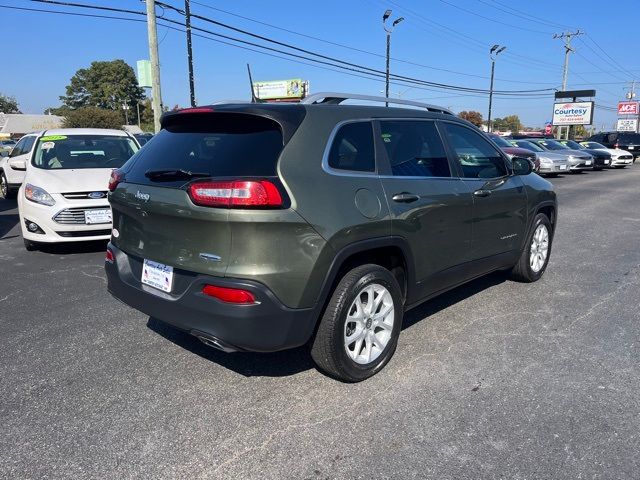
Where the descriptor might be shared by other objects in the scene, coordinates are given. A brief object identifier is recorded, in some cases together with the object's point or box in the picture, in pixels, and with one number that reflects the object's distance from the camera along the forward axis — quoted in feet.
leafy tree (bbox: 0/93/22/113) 397.60
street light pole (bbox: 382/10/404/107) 95.72
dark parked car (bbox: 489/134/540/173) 57.48
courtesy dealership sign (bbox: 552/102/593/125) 147.84
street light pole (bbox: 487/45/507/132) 144.60
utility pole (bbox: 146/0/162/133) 59.06
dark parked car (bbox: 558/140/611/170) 78.33
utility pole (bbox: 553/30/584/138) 176.45
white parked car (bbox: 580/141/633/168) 86.43
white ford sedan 21.04
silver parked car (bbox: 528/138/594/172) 67.87
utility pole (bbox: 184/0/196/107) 61.57
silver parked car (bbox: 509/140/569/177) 63.62
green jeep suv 8.89
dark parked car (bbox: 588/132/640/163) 103.44
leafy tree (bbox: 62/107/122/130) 168.28
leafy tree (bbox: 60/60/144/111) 375.45
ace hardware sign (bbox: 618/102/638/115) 227.81
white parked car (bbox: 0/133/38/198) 37.83
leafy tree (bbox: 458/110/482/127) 315.37
